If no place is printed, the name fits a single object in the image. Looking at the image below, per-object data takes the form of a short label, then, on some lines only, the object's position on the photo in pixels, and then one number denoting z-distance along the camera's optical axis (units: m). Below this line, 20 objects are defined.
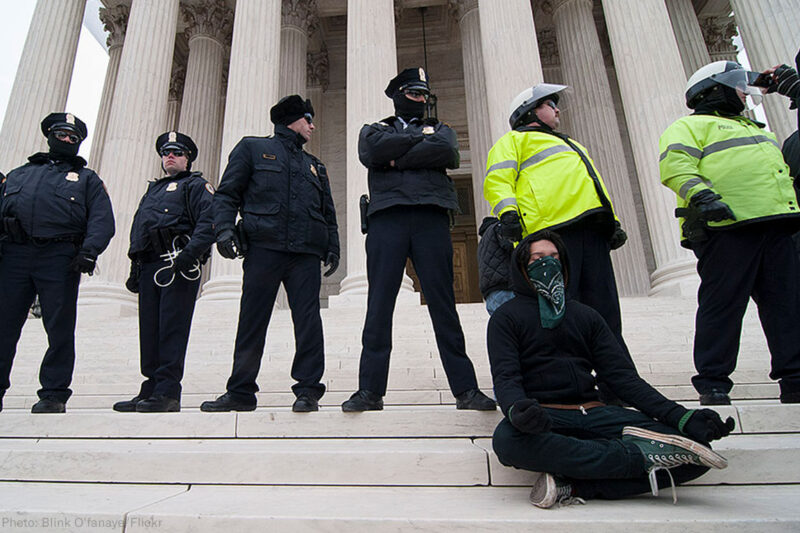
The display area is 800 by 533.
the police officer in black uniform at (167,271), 4.48
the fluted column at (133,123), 10.98
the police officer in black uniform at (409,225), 3.79
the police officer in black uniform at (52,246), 4.59
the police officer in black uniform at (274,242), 3.98
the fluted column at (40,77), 12.08
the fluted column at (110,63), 16.27
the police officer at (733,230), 3.82
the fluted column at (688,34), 15.44
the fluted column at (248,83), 10.53
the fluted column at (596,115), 13.71
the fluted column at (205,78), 16.56
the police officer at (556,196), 3.85
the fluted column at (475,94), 14.30
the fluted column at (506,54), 10.63
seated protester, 2.36
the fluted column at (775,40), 9.84
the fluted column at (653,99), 9.83
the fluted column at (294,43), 15.85
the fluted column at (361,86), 10.20
